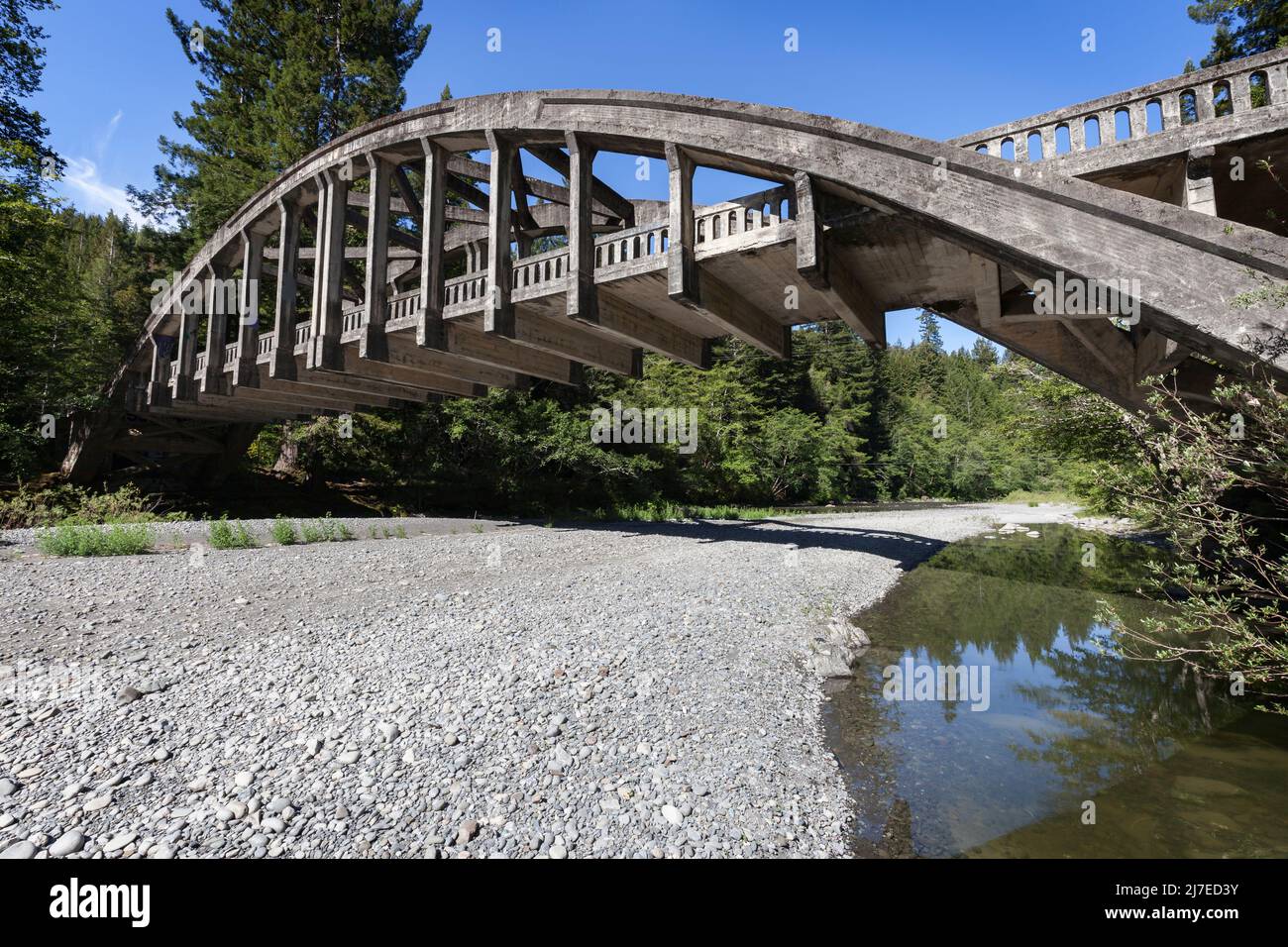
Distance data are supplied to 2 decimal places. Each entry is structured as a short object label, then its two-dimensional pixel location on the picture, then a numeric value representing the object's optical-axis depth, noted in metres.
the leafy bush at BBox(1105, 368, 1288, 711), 3.87
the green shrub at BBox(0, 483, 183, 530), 13.24
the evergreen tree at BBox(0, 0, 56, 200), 17.05
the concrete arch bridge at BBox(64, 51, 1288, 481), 5.08
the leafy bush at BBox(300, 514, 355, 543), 12.66
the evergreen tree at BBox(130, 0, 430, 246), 22.34
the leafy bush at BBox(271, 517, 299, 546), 11.72
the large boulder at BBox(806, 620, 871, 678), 6.68
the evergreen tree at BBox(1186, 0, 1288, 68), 14.64
